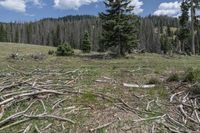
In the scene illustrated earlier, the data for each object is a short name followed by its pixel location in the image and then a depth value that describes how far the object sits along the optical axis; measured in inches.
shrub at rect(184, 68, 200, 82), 165.5
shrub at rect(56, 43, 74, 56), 463.6
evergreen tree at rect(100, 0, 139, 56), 457.0
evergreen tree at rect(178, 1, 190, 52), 612.2
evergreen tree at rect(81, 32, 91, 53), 702.4
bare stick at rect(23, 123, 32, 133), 98.9
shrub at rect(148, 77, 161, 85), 168.2
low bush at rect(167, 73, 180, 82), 172.2
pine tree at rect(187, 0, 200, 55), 581.6
